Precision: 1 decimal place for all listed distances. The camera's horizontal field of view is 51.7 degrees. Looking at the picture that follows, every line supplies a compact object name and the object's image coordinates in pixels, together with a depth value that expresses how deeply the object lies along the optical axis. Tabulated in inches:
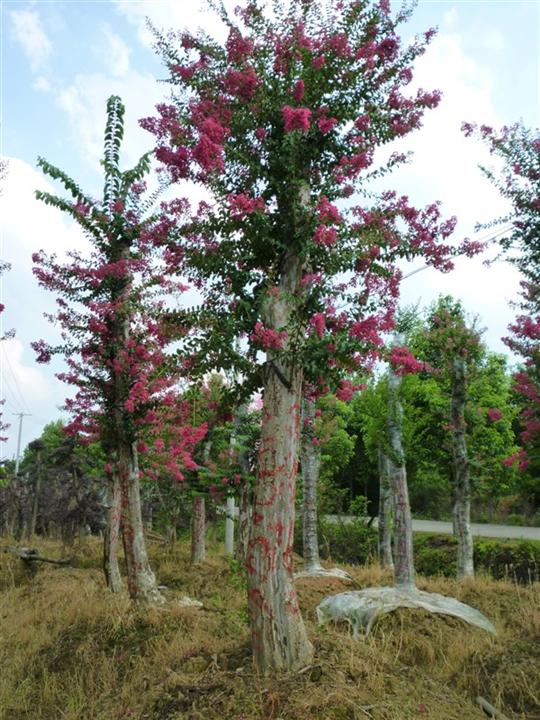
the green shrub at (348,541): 888.3
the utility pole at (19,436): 2558.3
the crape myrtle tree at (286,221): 206.7
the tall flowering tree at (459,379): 558.3
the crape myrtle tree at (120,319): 362.0
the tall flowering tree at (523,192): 367.9
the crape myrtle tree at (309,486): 536.1
